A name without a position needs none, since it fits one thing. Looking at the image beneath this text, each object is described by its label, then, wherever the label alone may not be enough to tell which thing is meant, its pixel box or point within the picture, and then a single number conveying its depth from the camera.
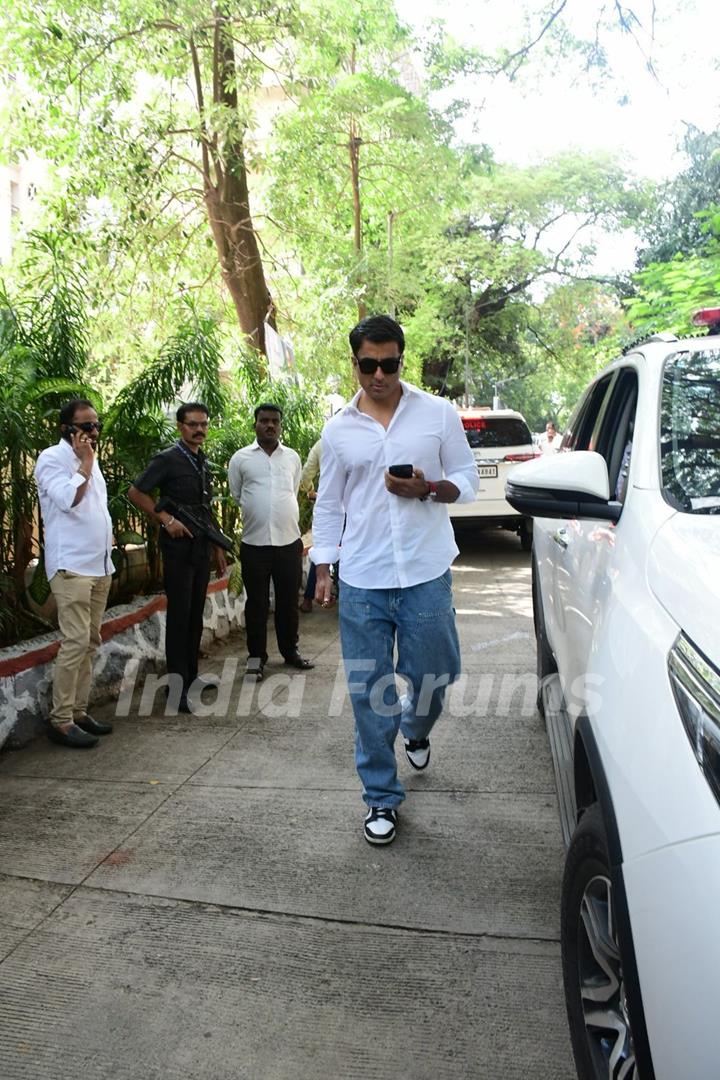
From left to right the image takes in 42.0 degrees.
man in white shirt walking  3.73
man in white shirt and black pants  6.66
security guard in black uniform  5.74
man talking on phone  5.03
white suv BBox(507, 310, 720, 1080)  1.50
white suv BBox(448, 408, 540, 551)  12.45
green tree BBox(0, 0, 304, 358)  11.27
